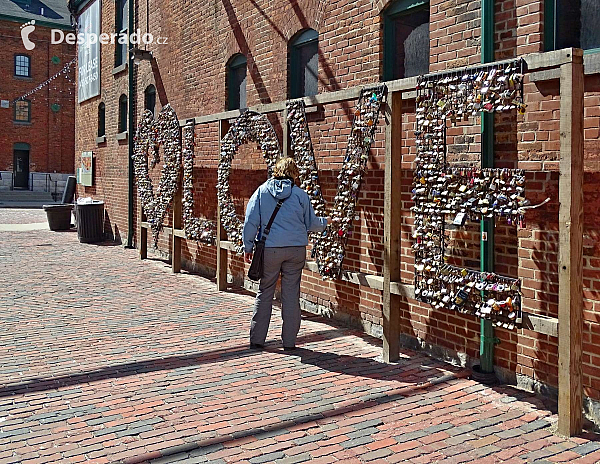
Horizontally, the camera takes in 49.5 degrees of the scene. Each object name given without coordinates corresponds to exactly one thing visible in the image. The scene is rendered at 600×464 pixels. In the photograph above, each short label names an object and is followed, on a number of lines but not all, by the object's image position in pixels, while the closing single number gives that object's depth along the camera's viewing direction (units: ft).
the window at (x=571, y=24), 16.38
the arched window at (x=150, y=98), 49.04
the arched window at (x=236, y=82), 35.19
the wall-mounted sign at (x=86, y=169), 65.77
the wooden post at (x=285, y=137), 27.32
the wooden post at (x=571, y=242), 14.71
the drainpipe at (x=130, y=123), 51.52
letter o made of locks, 29.25
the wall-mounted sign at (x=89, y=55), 64.18
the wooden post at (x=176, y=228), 39.27
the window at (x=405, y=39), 22.31
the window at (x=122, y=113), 57.06
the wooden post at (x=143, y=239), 45.75
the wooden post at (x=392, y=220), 20.38
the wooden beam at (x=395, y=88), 15.29
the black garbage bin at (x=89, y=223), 57.00
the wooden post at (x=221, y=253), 33.27
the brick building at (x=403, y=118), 16.72
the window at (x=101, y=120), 64.34
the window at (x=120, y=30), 57.41
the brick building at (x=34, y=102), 137.49
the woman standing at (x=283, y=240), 21.35
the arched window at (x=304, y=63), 28.58
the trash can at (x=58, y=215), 67.51
